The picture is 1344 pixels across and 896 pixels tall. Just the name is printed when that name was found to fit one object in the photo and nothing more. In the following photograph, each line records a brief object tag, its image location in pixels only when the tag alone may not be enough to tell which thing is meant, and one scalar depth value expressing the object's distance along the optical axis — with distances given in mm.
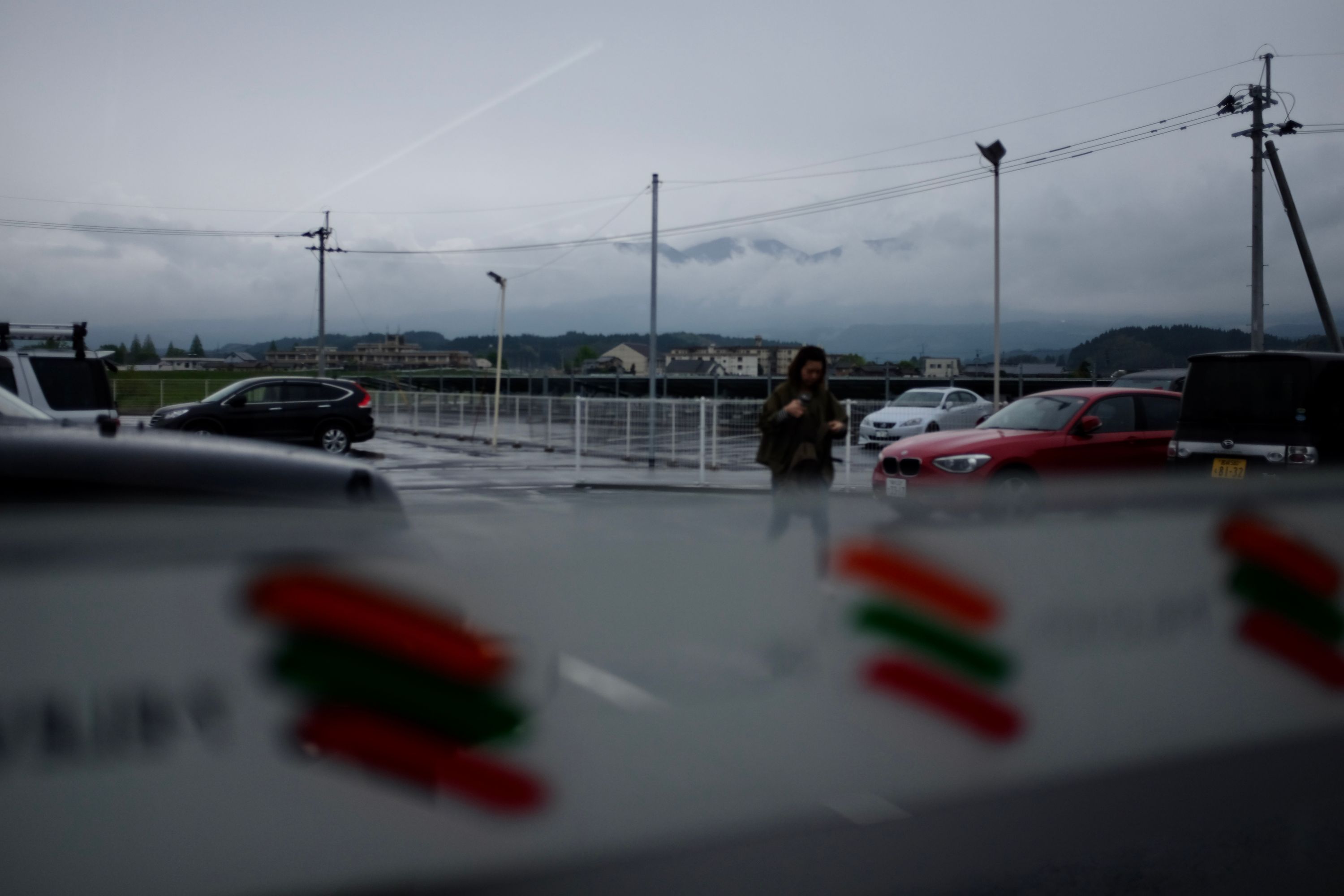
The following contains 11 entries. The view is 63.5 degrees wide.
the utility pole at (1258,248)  23312
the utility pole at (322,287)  49312
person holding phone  6633
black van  7742
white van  11602
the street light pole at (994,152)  21891
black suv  21641
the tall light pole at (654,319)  25719
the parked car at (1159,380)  21734
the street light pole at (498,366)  27688
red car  10844
